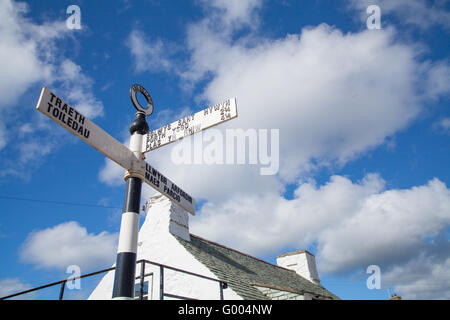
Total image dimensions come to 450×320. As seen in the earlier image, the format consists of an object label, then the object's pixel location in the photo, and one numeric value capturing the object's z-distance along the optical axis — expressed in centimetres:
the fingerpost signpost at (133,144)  385
